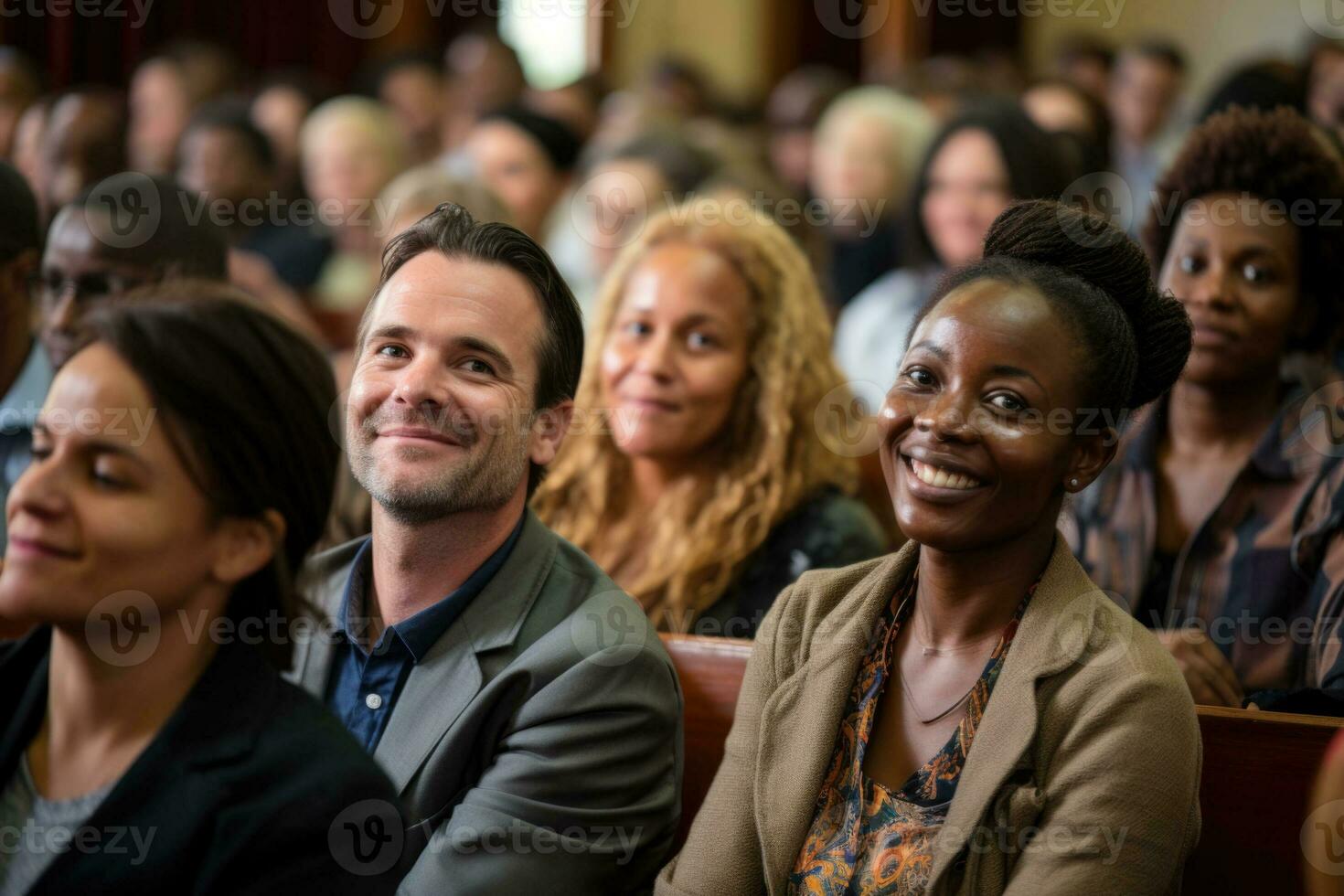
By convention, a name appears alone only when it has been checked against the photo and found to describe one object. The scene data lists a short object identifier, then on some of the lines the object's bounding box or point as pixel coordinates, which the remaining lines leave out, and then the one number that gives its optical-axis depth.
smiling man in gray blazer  1.75
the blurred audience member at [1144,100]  7.36
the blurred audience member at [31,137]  5.40
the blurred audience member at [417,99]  7.71
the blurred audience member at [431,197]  3.74
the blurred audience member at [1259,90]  4.01
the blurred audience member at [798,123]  7.18
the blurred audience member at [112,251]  2.79
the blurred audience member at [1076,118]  4.87
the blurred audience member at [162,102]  6.80
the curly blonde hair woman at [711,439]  2.70
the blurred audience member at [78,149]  4.67
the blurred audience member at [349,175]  5.58
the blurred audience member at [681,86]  7.85
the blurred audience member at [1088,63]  8.46
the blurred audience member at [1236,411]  2.36
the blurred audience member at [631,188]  4.59
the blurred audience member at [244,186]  5.58
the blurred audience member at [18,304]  2.80
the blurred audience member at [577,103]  6.97
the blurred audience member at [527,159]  5.67
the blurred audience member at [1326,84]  4.88
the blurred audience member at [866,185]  5.47
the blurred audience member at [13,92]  6.14
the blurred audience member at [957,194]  4.12
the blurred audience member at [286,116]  6.62
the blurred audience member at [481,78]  7.66
